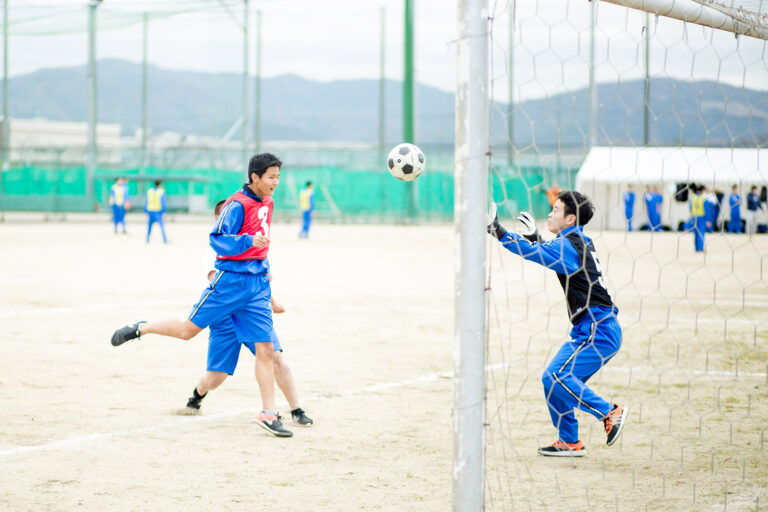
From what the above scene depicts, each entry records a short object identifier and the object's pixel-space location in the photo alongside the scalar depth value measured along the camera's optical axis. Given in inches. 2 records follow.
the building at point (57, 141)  1667.1
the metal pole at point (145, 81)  1713.3
